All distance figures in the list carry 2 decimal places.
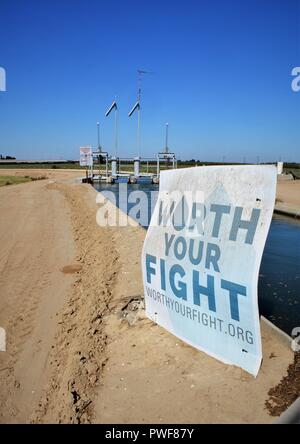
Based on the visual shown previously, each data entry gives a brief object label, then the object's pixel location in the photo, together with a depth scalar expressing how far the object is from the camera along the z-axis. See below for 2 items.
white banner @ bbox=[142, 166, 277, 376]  3.55
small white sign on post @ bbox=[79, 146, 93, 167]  43.01
